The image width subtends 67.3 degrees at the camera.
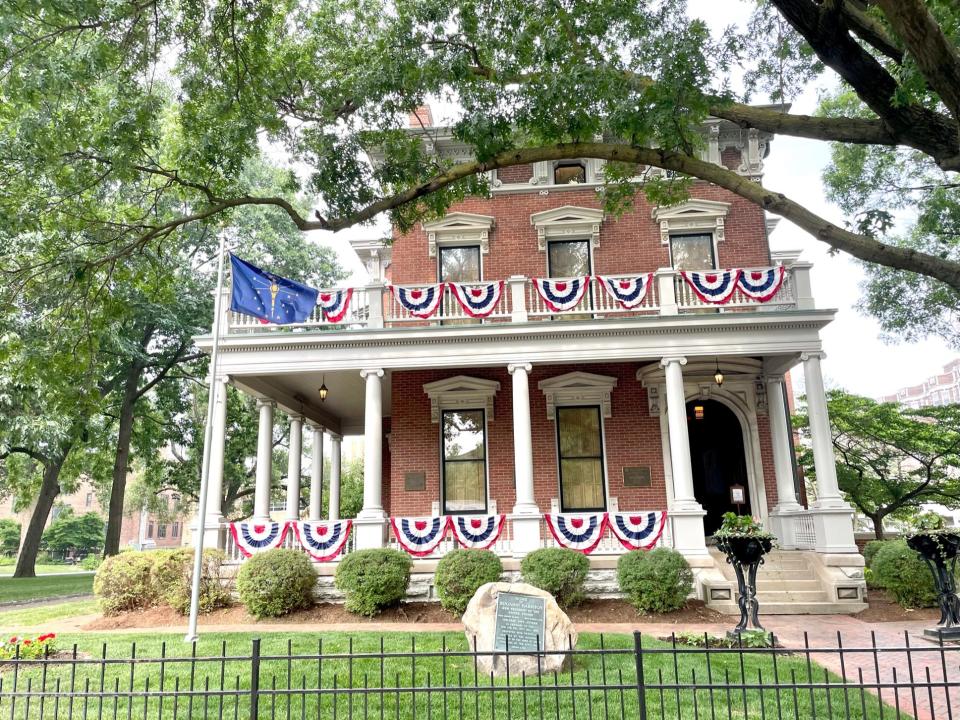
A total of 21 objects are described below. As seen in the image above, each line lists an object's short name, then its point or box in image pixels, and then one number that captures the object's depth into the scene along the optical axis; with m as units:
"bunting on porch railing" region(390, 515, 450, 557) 14.12
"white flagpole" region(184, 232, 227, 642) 10.89
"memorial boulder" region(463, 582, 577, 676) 8.22
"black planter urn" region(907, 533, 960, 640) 10.39
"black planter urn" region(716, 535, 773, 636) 10.05
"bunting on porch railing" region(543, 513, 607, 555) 13.75
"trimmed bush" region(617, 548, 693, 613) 12.45
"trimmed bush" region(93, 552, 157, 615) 13.39
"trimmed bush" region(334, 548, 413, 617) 12.91
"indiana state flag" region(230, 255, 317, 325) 13.51
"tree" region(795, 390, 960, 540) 21.66
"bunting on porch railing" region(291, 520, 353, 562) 14.20
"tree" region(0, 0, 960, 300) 7.67
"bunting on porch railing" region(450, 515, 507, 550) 14.05
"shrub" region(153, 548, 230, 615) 13.23
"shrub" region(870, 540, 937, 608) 12.62
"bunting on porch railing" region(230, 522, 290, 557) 14.21
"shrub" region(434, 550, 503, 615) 12.77
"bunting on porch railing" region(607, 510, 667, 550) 13.73
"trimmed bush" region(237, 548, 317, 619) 12.88
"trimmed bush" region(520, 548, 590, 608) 12.73
